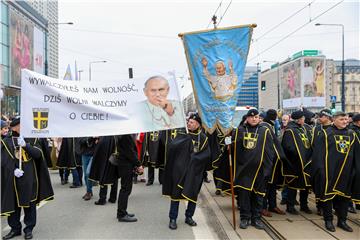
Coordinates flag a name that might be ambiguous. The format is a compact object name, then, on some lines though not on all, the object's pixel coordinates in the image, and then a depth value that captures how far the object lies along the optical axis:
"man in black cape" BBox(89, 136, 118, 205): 8.45
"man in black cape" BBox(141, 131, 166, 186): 11.12
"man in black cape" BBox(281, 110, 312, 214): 7.59
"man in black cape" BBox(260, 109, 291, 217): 7.57
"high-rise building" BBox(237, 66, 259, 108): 83.56
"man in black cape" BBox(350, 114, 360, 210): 6.70
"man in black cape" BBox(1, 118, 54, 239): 6.03
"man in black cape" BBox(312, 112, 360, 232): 6.68
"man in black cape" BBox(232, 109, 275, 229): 6.80
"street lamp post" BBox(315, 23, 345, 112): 34.98
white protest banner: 6.01
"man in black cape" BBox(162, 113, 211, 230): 6.83
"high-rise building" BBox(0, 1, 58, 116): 50.34
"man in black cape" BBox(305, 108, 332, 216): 7.44
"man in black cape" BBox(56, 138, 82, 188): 10.95
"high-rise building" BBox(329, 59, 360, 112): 131.00
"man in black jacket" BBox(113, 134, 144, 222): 7.24
